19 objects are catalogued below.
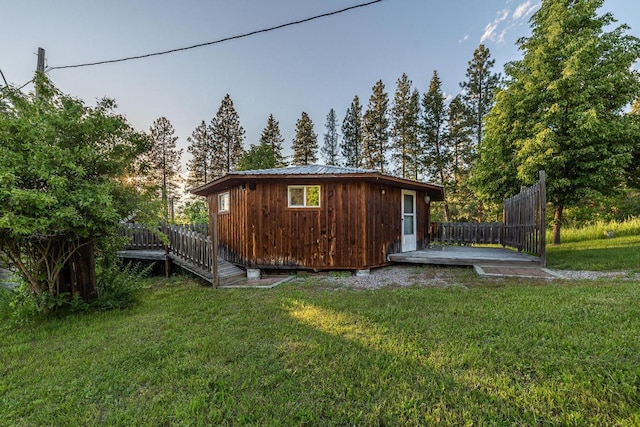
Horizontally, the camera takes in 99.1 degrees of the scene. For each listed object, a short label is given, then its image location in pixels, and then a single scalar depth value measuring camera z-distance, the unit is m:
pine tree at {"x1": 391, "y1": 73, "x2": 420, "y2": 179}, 20.31
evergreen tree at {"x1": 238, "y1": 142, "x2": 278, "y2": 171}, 18.38
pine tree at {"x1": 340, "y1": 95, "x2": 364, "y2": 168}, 22.59
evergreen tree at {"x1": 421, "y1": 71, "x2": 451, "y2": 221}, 19.81
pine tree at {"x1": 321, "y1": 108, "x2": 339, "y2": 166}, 24.00
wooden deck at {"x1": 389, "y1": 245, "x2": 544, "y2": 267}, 6.25
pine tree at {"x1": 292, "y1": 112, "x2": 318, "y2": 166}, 23.94
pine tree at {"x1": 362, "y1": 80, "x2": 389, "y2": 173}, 21.20
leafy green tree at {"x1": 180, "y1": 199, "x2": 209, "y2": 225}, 15.32
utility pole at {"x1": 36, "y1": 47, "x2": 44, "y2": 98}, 5.22
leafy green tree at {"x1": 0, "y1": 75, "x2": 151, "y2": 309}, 3.14
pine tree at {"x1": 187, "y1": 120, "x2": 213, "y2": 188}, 23.33
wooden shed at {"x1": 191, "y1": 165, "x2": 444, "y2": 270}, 6.57
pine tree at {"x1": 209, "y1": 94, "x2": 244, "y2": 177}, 22.61
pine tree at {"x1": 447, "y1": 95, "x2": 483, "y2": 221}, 19.19
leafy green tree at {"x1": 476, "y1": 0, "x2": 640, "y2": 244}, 8.97
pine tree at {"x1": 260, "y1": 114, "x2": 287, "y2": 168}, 23.56
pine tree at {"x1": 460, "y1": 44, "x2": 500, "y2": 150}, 18.19
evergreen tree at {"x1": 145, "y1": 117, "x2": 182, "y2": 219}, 22.94
